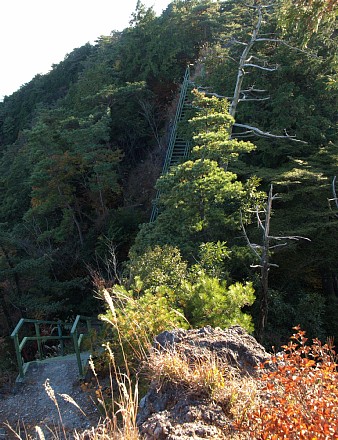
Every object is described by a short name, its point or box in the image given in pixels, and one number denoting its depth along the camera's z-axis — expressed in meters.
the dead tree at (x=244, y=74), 11.96
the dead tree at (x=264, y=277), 6.77
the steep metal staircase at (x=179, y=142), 14.87
